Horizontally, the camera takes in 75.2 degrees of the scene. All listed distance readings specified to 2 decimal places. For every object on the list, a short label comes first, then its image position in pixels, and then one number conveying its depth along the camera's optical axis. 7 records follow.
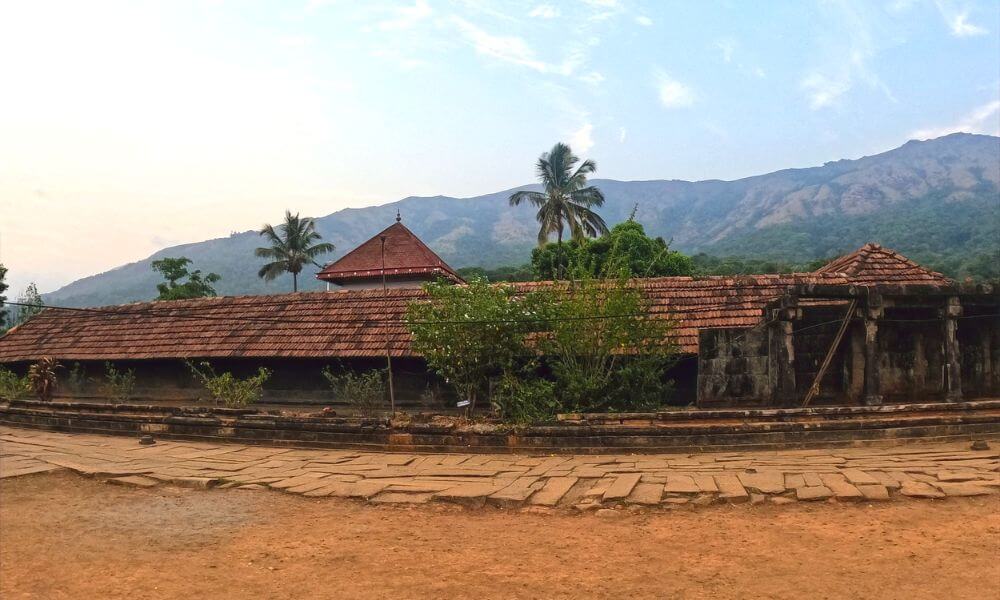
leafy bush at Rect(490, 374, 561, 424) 10.93
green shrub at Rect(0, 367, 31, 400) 17.81
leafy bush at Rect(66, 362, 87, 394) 18.46
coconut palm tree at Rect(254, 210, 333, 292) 41.06
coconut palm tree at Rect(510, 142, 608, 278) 32.41
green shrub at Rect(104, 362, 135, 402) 17.16
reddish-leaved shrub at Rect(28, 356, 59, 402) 16.83
